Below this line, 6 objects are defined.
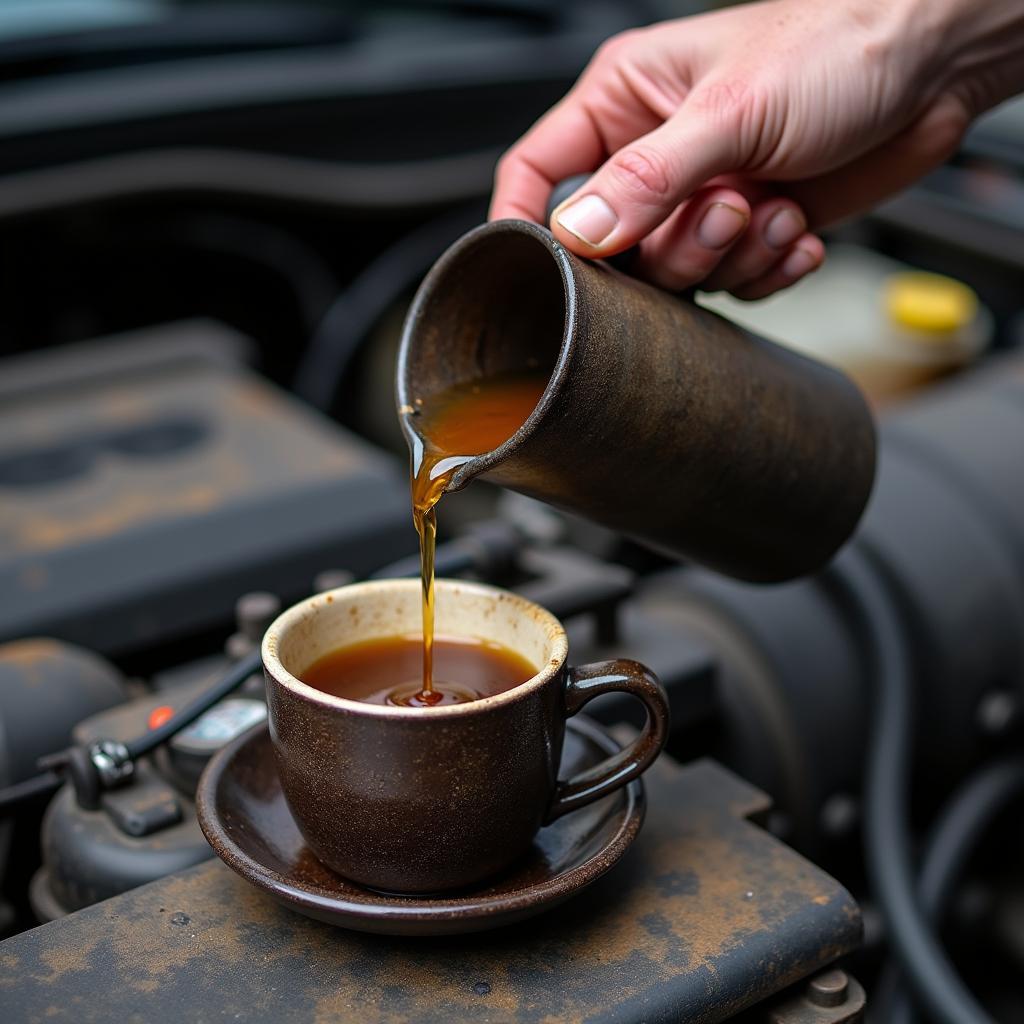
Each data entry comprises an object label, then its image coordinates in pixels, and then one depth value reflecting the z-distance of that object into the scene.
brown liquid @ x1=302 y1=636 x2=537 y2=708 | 0.85
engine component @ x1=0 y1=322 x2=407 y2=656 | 1.39
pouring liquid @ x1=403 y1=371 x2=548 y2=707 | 0.87
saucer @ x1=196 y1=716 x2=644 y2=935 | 0.74
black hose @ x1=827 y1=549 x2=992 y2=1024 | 1.06
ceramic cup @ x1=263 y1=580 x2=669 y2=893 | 0.75
